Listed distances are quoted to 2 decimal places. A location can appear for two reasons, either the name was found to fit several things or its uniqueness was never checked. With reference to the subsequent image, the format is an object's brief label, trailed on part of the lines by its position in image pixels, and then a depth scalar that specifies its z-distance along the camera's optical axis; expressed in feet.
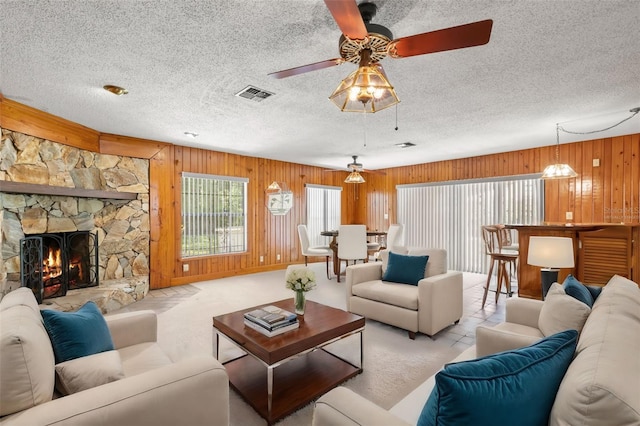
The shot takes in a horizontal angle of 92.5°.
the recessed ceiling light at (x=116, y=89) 9.39
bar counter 11.07
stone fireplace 10.68
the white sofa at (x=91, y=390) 3.39
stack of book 6.94
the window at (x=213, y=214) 18.24
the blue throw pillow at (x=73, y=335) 4.57
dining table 18.84
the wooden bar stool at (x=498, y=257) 13.59
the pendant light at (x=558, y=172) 13.58
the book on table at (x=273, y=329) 6.88
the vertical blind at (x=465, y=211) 18.92
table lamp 8.84
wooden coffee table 6.28
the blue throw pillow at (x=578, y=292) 5.84
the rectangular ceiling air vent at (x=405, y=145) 17.15
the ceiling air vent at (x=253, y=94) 9.64
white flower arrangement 7.93
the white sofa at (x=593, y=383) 2.52
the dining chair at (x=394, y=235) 20.57
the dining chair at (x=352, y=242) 17.79
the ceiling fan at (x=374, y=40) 4.63
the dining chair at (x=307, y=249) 19.49
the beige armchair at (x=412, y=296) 9.77
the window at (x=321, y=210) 24.91
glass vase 8.12
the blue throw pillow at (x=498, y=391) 2.68
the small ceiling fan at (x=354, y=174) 18.37
